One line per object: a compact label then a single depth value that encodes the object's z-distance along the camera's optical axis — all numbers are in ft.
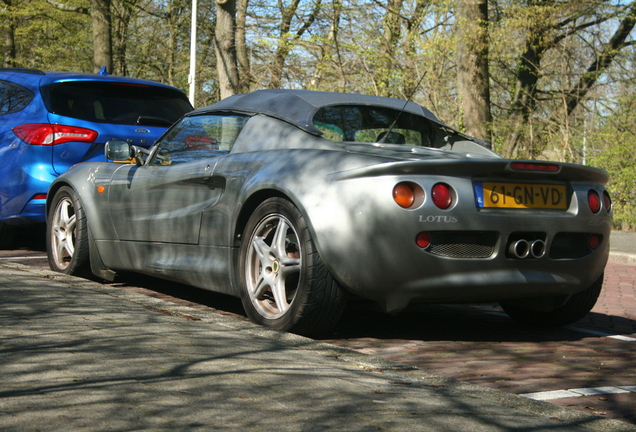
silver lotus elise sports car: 13.52
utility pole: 77.62
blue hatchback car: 24.75
